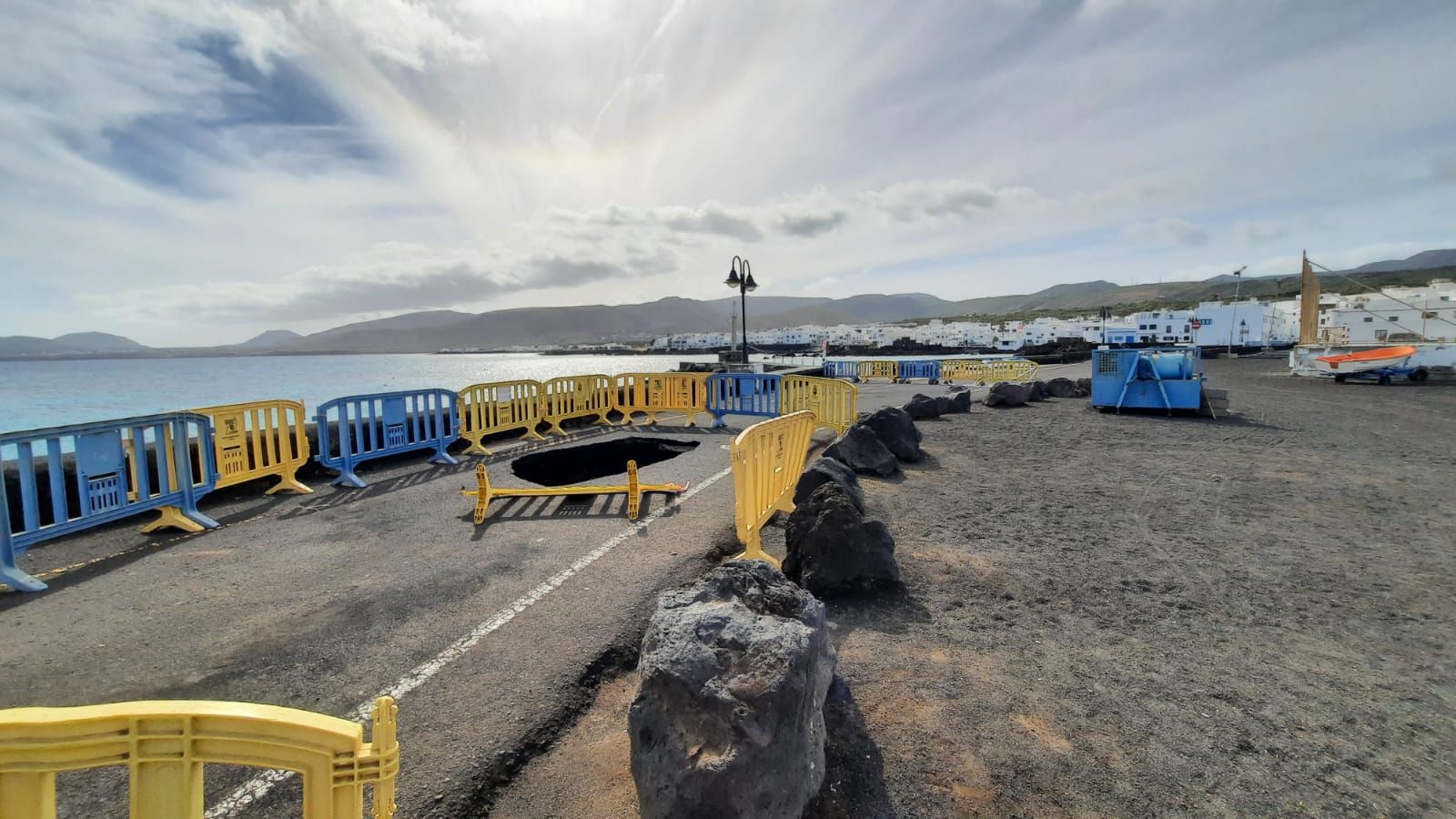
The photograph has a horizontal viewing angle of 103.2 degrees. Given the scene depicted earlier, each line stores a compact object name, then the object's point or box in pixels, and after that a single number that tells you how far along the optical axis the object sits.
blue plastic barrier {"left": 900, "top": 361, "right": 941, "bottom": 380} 30.61
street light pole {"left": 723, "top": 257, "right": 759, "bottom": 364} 18.47
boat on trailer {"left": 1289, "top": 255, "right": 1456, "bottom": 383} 24.56
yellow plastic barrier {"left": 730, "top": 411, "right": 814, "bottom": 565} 4.36
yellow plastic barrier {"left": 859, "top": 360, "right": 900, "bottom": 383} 30.91
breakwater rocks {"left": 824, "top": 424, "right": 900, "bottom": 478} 7.74
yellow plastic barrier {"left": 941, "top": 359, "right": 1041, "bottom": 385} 28.78
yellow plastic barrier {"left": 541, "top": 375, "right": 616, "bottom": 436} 11.24
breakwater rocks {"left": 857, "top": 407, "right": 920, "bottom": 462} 8.71
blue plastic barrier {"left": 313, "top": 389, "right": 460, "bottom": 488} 7.53
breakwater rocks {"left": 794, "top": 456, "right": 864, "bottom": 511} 5.55
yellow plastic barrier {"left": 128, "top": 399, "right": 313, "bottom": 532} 6.52
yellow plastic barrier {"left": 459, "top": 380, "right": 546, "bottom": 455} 9.51
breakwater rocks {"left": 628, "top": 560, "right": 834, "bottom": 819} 1.81
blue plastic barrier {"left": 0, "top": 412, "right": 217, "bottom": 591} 4.62
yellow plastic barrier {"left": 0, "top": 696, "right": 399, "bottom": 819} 1.22
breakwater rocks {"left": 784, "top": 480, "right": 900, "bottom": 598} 4.05
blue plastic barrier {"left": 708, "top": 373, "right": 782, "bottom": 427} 11.91
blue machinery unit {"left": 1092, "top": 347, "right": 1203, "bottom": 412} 14.51
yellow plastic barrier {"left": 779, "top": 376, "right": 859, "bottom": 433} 10.90
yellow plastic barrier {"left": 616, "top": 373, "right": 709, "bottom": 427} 12.13
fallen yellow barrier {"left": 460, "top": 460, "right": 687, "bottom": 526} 6.09
